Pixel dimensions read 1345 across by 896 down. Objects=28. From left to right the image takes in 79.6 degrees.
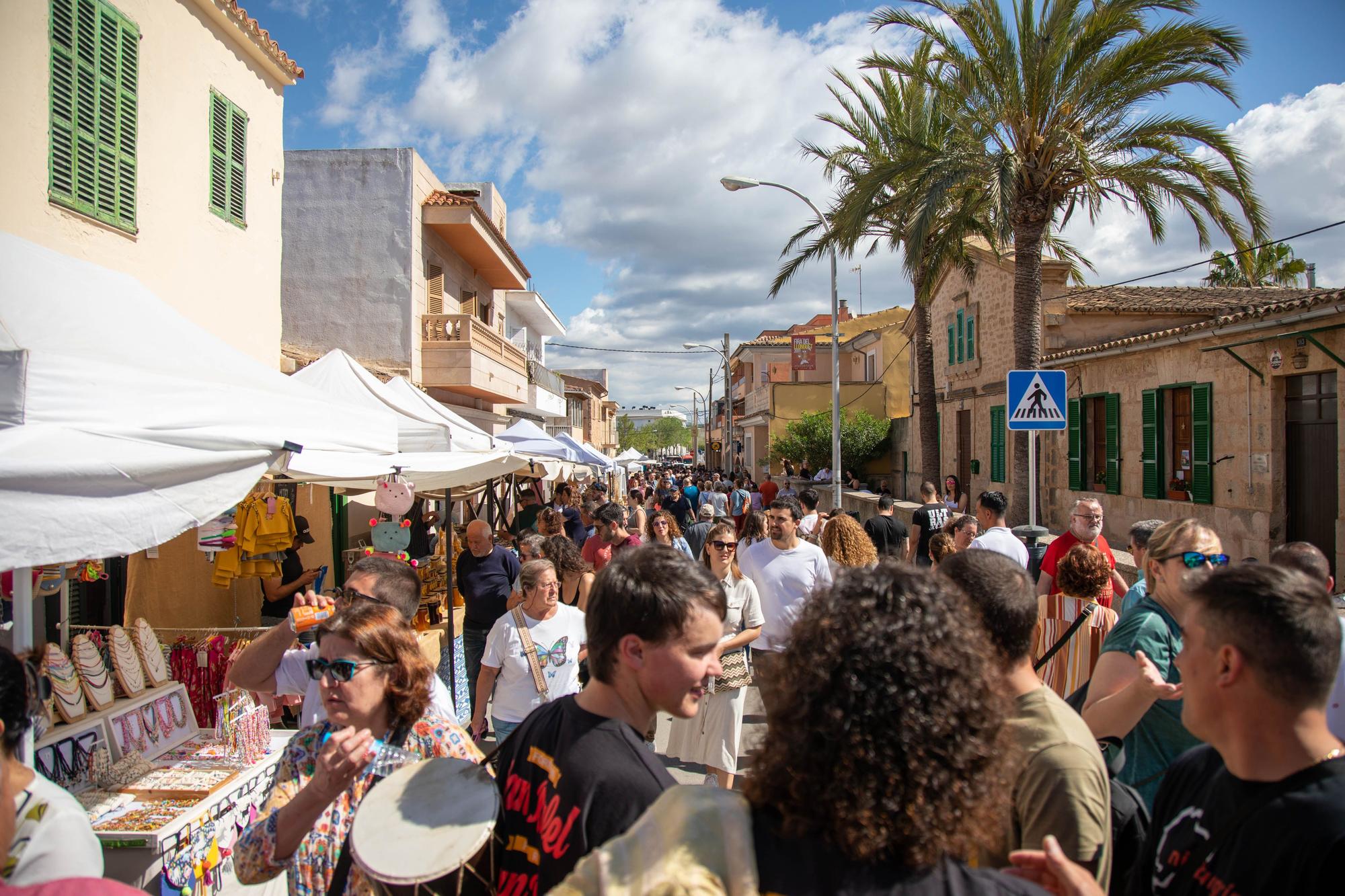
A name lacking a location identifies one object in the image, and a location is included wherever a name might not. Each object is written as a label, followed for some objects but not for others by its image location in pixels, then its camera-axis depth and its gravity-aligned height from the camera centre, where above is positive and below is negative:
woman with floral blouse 2.05 -0.81
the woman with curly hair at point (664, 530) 8.26 -0.73
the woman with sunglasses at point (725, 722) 5.05 -1.65
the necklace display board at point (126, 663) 4.41 -1.13
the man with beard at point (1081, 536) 5.80 -0.56
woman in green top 2.53 -0.72
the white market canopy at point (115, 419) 2.56 +0.17
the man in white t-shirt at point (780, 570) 5.44 -0.77
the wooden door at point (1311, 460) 10.82 +0.00
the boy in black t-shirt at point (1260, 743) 1.57 -0.59
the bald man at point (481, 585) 6.14 -0.96
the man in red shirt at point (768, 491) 15.96 -0.63
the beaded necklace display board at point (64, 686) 3.92 -1.11
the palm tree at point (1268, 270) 26.00 +6.25
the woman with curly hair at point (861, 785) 1.18 -0.49
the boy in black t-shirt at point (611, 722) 1.71 -0.61
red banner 35.12 +4.54
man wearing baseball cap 7.55 -1.19
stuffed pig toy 5.95 -0.28
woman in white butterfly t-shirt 4.34 -1.06
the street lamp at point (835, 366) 15.73 +1.94
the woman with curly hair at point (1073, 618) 3.79 -0.85
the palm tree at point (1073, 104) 10.92 +5.16
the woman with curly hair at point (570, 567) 5.83 -0.79
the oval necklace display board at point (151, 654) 4.66 -1.13
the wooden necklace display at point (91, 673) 4.14 -1.11
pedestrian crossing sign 7.13 +0.52
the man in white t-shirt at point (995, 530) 6.05 -0.57
